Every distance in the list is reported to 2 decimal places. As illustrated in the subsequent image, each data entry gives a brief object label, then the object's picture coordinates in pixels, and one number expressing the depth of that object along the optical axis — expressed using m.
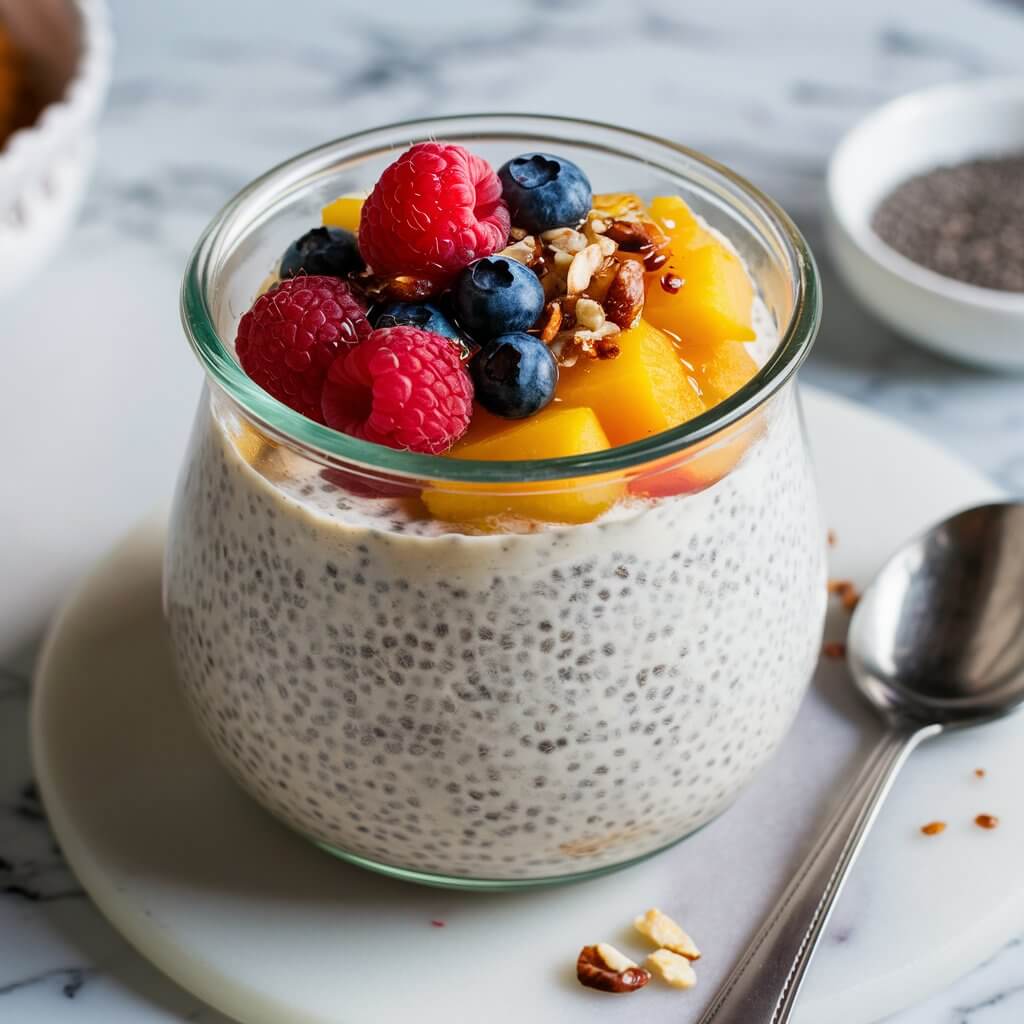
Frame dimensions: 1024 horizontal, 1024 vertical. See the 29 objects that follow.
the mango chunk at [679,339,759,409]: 0.53
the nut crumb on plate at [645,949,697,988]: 0.54
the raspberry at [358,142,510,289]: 0.53
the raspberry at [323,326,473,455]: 0.51
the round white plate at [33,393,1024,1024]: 0.54
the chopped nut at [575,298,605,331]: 0.53
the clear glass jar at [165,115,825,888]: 0.51
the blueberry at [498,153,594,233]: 0.55
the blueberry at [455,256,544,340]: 0.52
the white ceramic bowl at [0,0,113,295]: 0.70
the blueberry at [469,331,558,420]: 0.51
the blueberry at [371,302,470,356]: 0.53
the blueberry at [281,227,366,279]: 0.55
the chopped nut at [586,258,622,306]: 0.53
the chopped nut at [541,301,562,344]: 0.53
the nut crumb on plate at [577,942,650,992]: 0.54
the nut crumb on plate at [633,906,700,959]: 0.55
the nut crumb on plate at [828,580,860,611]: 0.62
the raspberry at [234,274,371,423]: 0.53
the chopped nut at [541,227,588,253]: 0.54
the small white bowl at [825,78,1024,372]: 0.71
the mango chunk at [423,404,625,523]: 0.51
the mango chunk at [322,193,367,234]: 0.56
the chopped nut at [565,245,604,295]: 0.54
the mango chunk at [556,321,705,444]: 0.52
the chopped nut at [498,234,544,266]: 0.54
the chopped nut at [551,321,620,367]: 0.52
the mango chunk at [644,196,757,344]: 0.54
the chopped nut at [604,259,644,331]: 0.53
